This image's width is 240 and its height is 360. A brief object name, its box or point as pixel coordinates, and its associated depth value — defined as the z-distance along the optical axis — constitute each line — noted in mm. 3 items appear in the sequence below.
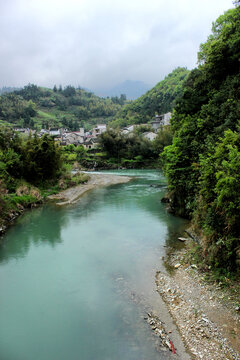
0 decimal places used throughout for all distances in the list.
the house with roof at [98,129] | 89125
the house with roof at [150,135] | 63941
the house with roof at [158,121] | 74312
